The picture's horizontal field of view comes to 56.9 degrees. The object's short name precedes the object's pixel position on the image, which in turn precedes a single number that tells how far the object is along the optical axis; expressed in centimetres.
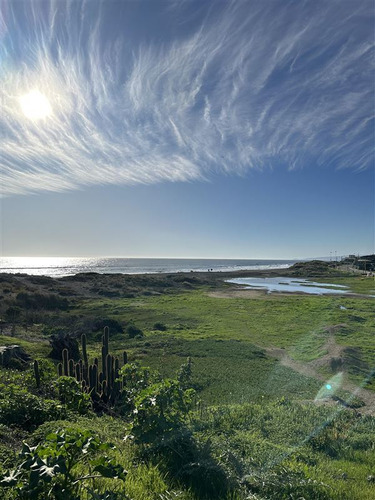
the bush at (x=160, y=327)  2667
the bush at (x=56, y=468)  325
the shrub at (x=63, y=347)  1806
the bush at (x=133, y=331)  2408
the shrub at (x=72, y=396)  814
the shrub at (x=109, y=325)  2552
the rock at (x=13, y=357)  1449
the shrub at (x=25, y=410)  666
